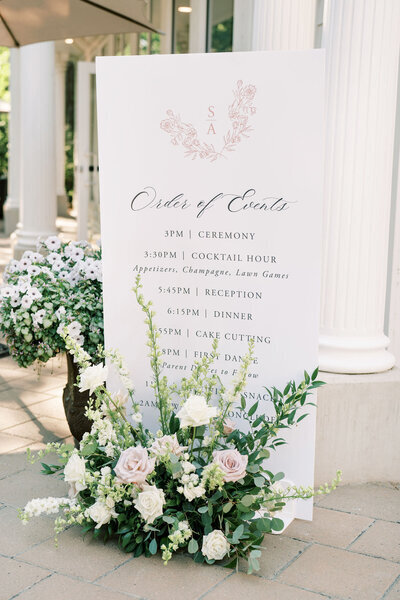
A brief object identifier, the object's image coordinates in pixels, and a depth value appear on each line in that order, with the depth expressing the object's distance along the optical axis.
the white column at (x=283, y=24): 3.85
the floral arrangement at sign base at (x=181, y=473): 2.67
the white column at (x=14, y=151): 10.93
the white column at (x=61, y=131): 15.66
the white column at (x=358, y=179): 3.30
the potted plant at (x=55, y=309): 3.51
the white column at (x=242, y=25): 6.02
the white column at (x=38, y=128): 7.57
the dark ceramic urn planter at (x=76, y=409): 3.66
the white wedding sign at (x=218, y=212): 2.87
